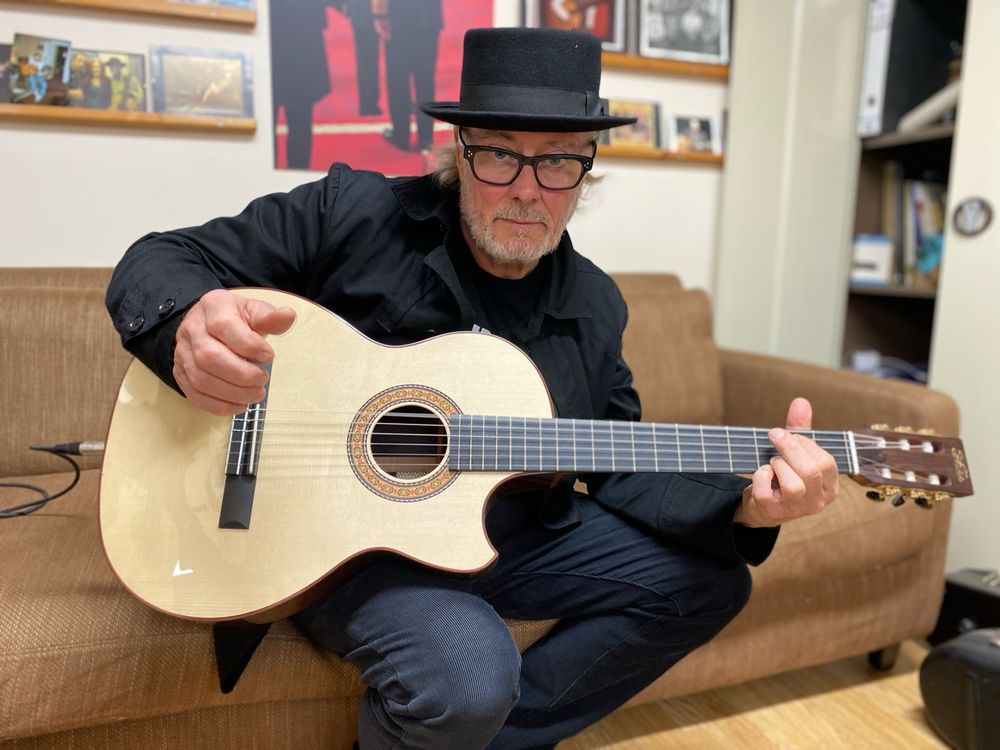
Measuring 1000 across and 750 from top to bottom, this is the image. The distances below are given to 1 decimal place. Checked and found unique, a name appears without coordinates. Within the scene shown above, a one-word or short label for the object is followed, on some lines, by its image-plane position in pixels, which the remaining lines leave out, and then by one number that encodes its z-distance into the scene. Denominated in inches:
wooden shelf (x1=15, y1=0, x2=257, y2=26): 63.7
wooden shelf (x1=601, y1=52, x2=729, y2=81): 84.6
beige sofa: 39.3
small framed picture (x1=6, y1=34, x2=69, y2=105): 62.4
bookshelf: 85.7
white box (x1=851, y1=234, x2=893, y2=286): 88.5
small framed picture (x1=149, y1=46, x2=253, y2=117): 67.1
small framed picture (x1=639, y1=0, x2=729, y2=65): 85.8
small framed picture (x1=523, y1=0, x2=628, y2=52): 80.1
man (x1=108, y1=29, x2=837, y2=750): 39.9
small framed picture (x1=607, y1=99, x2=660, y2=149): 86.5
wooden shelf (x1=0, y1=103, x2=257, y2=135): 63.0
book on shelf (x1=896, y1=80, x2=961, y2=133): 78.9
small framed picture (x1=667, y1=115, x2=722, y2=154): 90.1
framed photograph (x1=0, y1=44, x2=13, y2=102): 62.1
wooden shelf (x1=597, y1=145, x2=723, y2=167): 86.7
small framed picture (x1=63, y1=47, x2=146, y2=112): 64.4
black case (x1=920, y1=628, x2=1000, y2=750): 52.4
